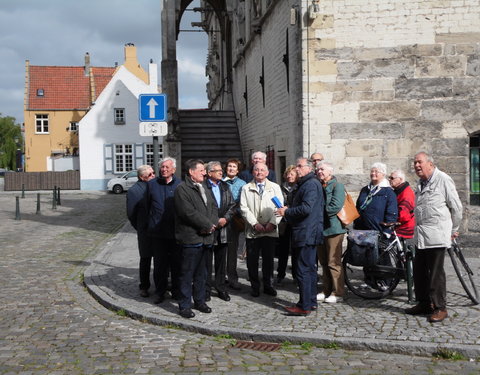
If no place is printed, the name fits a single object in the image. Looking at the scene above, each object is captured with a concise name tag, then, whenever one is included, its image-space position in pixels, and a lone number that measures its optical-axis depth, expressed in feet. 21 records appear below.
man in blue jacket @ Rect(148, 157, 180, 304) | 23.18
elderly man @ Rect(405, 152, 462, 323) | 20.03
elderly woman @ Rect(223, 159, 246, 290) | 25.72
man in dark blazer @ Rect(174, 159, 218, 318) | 21.01
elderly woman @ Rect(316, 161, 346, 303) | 23.00
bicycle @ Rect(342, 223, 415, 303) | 22.47
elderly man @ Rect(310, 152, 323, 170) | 27.48
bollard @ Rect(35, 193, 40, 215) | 67.13
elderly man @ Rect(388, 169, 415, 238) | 24.25
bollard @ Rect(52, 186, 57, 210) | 72.84
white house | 129.70
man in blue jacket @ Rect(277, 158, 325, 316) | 20.80
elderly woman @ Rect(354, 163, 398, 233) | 23.62
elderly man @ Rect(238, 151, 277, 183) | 24.70
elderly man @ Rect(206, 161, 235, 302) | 23.75
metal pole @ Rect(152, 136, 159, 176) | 29.22
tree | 254.47
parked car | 113.29
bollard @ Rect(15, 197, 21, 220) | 59.73
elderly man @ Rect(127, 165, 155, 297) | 24.50
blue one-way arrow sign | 29.58
